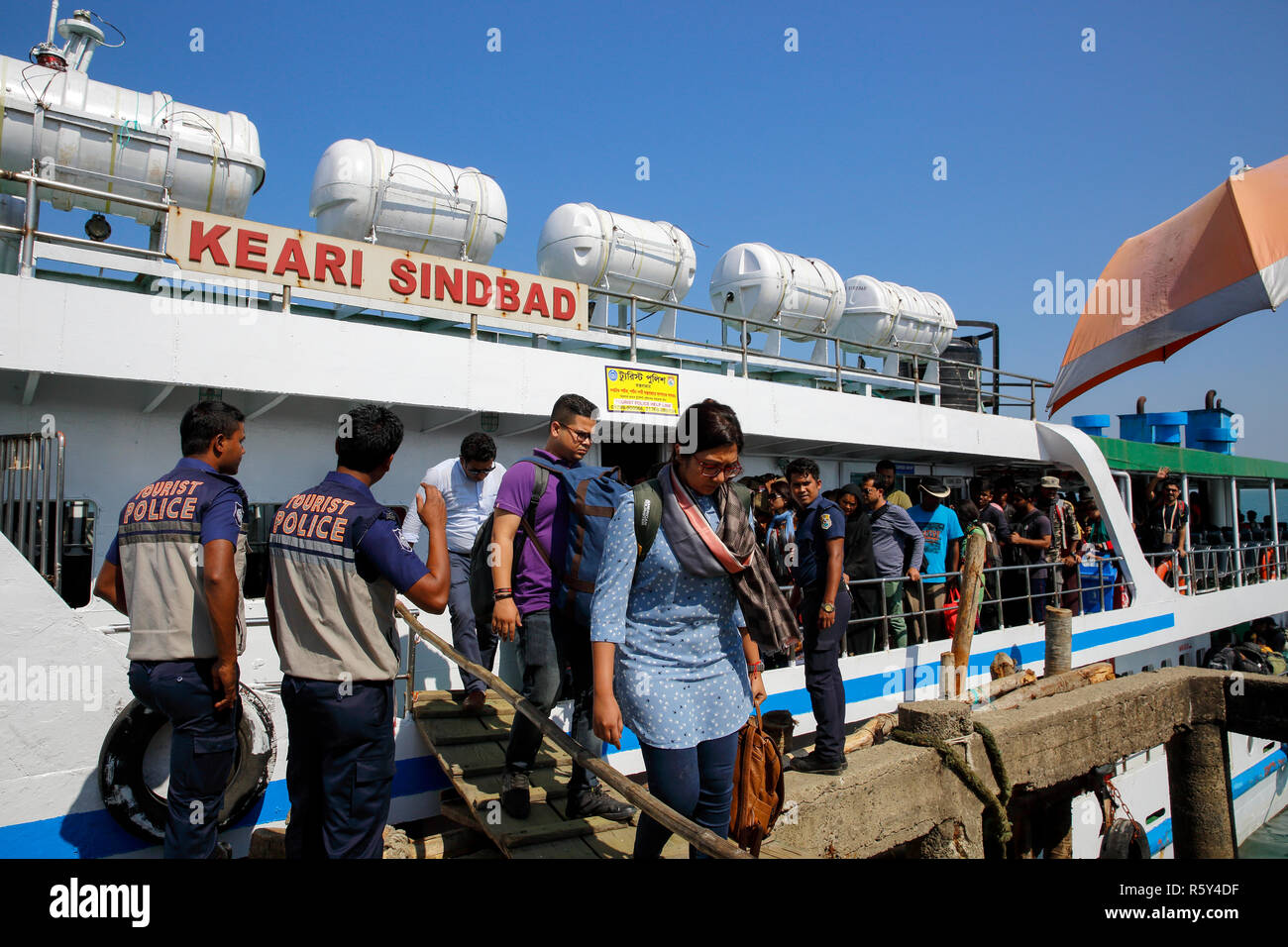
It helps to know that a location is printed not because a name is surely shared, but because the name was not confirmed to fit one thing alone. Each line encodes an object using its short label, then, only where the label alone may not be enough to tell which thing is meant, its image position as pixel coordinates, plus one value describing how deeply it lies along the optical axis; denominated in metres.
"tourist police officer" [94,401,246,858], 2.66
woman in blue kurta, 2.35
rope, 5.04
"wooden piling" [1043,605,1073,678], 8.36
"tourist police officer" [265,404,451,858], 2.38
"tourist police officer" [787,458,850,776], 4.32
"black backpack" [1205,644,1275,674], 11.81
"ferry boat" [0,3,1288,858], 3.50
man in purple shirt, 3.26
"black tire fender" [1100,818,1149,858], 8.49
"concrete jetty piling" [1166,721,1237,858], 7.20
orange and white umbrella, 9.75
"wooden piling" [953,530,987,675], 7.02
